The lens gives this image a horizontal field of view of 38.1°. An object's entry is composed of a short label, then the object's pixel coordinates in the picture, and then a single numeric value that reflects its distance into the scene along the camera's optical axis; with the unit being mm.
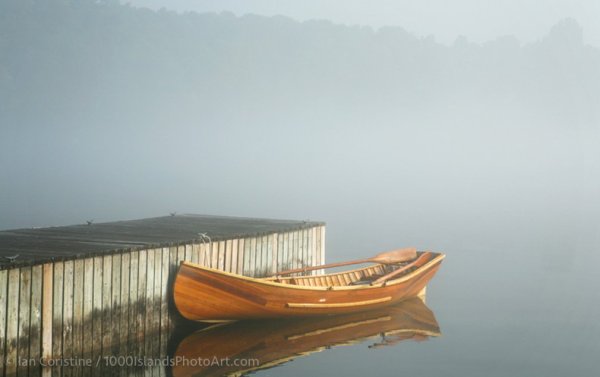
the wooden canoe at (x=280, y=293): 21500
